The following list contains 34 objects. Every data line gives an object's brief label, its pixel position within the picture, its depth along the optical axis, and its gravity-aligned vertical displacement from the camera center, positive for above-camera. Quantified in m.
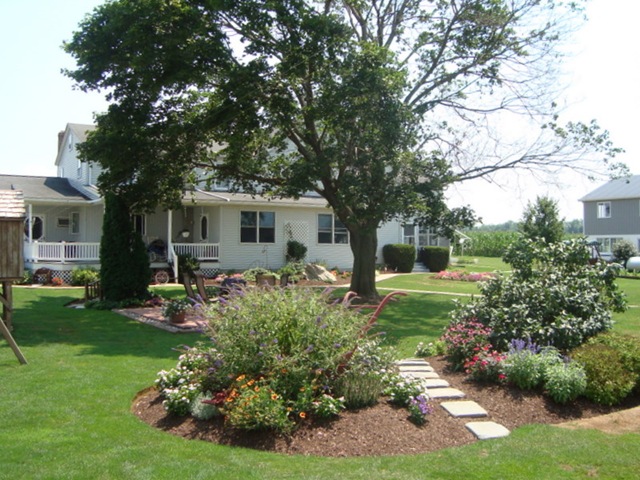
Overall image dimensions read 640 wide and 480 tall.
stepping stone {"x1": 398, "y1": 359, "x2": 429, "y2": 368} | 8.20 -1.60
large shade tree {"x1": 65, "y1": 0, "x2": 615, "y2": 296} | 14.13 +4.06
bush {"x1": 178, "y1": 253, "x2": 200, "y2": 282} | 23.84 -0.56
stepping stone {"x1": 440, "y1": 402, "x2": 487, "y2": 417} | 6.22 -1.72
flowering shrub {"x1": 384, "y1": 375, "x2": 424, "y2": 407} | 6.26 -1.52
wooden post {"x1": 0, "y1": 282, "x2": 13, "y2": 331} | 11.20 -1.02
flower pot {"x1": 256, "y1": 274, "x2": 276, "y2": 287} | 17.49 -0.88
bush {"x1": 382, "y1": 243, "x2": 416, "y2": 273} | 30.12 -0.38
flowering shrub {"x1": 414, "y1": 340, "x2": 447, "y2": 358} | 9.03 -1.56
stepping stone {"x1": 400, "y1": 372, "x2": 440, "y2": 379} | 7.54 -1.63
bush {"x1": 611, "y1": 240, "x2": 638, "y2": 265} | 34.19 -0.12
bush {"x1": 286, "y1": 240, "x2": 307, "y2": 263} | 27.53 -0.05
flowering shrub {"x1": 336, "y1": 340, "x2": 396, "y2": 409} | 6.09 -1.37
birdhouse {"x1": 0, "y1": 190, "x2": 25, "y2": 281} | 10.43 +0.23
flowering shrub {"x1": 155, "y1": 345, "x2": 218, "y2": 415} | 6.12 -1.46
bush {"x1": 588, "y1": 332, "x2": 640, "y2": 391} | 7.00 -1.22
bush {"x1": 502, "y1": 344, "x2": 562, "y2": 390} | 6.87 -1.39
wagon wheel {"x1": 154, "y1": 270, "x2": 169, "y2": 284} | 23.23 -1.06
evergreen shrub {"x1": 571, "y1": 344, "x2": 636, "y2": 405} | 6.61 -1.47
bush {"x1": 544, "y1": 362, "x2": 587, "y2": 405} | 6.54 -1.51
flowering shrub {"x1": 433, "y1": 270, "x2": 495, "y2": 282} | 26.22 -1.21
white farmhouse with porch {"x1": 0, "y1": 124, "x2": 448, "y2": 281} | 23.48 +1.02
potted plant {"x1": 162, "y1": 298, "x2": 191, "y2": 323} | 12.91 -1.33
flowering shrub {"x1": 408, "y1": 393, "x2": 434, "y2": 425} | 5.91 -1.63
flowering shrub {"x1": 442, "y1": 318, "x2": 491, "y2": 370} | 7.93 -1.26
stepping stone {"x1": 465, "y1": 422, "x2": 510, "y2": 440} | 5.70 -1.79
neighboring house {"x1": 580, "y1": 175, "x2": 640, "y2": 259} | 42.06 +2.67
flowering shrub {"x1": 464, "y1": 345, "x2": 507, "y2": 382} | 7.21 -1.46
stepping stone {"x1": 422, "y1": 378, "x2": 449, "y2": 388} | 7.13 -1.64
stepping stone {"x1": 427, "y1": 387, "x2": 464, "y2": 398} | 6.77 -1.67
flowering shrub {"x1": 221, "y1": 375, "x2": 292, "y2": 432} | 5.41 -1.50
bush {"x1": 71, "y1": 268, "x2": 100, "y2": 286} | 21.97 -0.95
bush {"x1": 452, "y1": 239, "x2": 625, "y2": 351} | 8.02 -0.72
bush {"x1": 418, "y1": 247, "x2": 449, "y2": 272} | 31.22 -0.45
